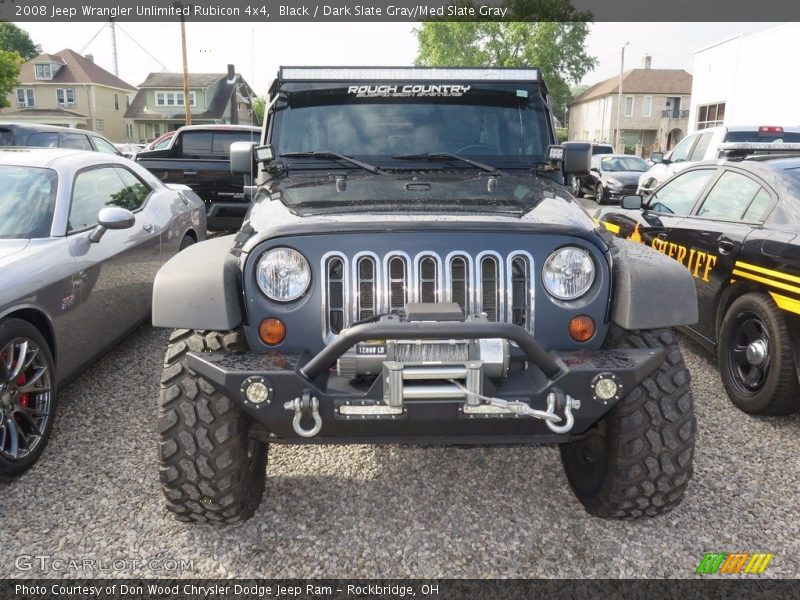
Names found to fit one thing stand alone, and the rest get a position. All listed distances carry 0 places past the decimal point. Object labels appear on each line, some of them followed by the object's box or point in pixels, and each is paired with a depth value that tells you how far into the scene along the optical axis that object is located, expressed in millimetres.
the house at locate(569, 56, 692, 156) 55125
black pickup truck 8914
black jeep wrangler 2361
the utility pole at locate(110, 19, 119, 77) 56059
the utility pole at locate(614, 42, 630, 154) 45156
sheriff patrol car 3861
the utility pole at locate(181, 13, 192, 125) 28297
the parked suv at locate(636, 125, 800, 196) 10938
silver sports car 3316
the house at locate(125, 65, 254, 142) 52375
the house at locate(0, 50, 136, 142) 52875
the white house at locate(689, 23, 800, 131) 22234
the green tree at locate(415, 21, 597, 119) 48062
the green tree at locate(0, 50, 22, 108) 29422
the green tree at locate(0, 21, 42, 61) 70062
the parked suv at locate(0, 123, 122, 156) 7984
